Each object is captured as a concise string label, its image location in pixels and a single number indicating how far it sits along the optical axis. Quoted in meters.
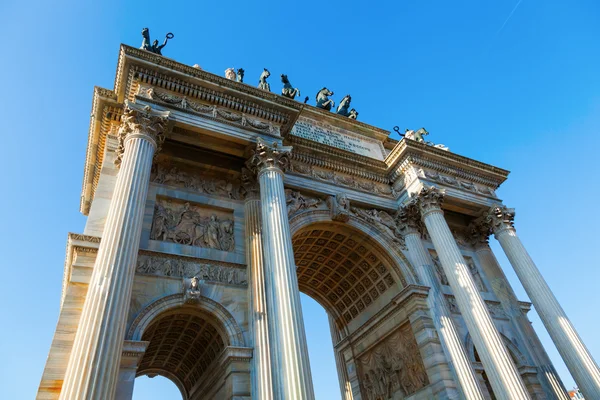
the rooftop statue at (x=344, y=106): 23.66
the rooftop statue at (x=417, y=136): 21.50
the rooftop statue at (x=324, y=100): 22.98
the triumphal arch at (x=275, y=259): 10.98
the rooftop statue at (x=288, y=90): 19.47
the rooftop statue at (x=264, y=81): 19.17
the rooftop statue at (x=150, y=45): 15.70
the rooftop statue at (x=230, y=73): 17.64
